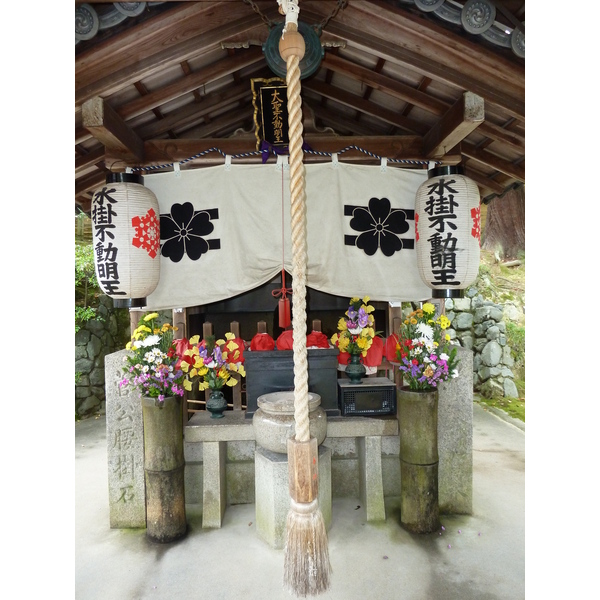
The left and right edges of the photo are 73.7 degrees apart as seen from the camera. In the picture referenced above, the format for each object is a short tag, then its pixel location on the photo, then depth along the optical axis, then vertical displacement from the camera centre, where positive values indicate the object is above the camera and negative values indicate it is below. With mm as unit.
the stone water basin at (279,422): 4038 -1270
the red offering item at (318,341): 5293 -576
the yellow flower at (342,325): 5156 -360
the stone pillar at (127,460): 4586 -1825
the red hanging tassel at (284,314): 4598 -182
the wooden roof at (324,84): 3838 +2505
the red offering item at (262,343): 5246 -582
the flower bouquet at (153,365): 4344 -711
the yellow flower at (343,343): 5098 -586
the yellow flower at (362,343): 5043 -582
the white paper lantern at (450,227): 4551 +781
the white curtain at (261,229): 5215 +907
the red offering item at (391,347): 5090 -651
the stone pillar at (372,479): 4602 -2153
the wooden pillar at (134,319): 5355 -240
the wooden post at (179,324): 5660 -336
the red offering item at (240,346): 5027 -604
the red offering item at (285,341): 5137 -556
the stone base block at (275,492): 4012 -1991
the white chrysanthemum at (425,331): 4512 -401
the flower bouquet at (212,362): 4750 -751
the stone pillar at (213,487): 4520 -2163
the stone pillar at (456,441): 4719 -1737
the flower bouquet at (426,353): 4398 -651
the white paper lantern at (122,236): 4457 +742
